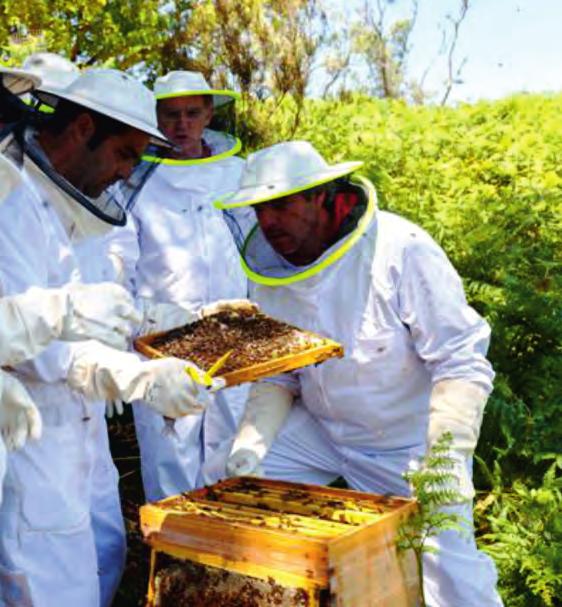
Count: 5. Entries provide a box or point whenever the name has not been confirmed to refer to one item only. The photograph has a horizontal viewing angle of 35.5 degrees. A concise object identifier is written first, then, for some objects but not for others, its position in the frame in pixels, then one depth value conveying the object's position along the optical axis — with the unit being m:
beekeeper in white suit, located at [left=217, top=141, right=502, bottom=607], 3.11
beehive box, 2.29
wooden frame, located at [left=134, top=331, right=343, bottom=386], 2.78
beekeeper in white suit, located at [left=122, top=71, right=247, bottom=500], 4.80
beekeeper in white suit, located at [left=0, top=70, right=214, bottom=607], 2.73
